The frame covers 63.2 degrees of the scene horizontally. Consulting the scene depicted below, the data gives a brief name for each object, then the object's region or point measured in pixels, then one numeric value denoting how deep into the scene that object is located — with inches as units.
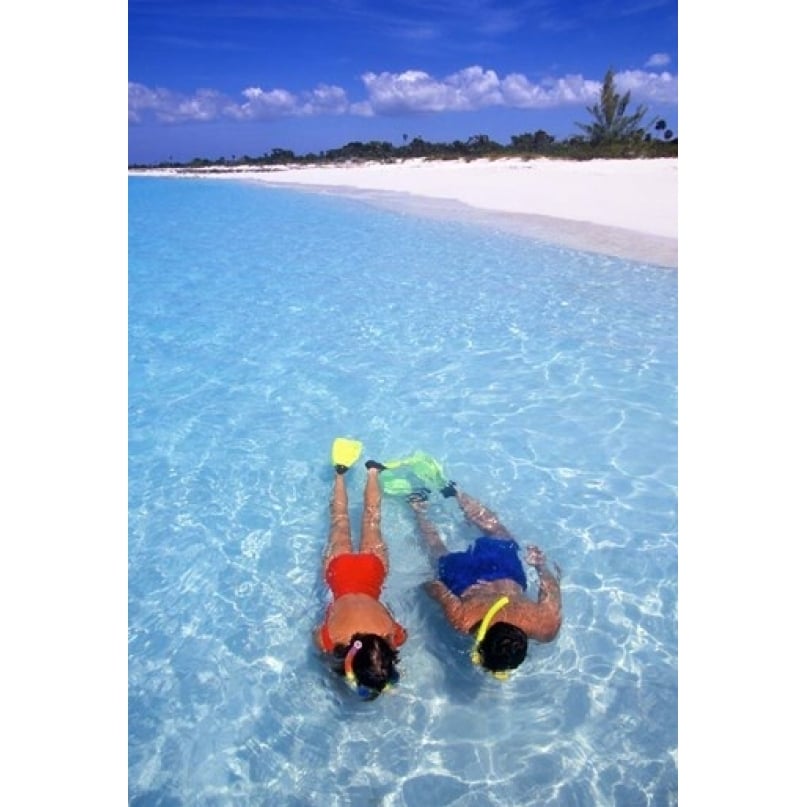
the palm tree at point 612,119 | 1284.4
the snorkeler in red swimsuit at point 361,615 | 134.6
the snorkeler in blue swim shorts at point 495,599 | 139.1
